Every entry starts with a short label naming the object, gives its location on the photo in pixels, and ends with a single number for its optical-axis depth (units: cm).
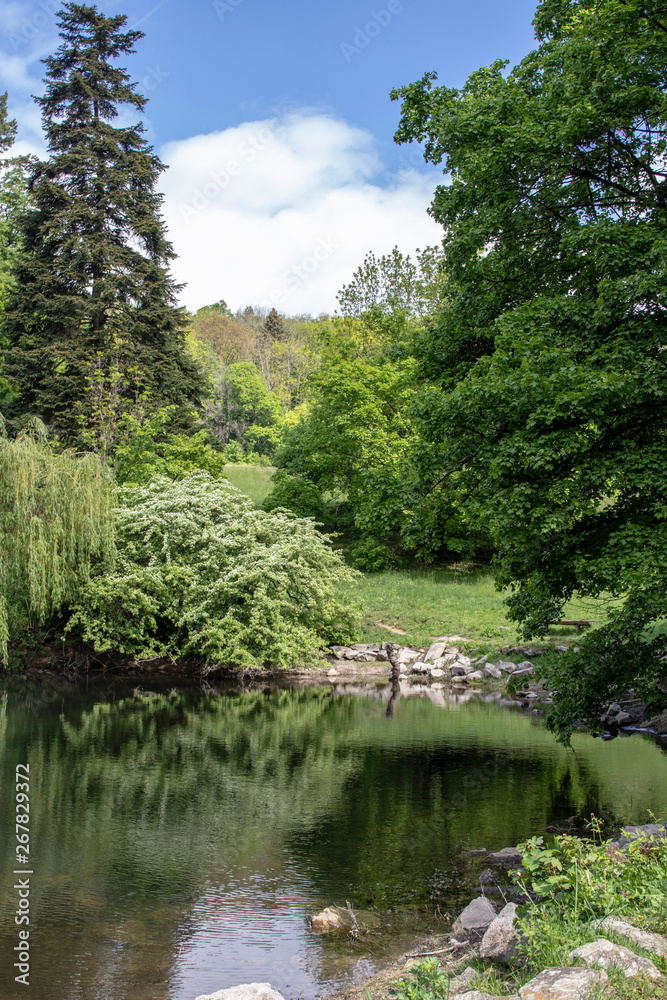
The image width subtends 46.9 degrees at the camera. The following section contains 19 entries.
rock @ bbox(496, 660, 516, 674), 2281
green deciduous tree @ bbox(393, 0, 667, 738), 891
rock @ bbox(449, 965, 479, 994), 495
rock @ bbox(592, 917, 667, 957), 446
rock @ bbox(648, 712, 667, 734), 1692
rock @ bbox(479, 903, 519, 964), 554
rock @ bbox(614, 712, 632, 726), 1758
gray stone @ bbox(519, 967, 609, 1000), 395
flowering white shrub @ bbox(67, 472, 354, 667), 2267
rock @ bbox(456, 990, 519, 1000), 435
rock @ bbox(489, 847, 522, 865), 899
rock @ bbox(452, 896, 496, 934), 671
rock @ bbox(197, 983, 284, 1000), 551
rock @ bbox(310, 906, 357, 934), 752
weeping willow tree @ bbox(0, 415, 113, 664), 1902
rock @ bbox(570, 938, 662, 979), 414
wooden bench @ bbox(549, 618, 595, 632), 2333
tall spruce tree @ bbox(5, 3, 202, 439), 3347
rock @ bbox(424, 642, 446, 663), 2469
